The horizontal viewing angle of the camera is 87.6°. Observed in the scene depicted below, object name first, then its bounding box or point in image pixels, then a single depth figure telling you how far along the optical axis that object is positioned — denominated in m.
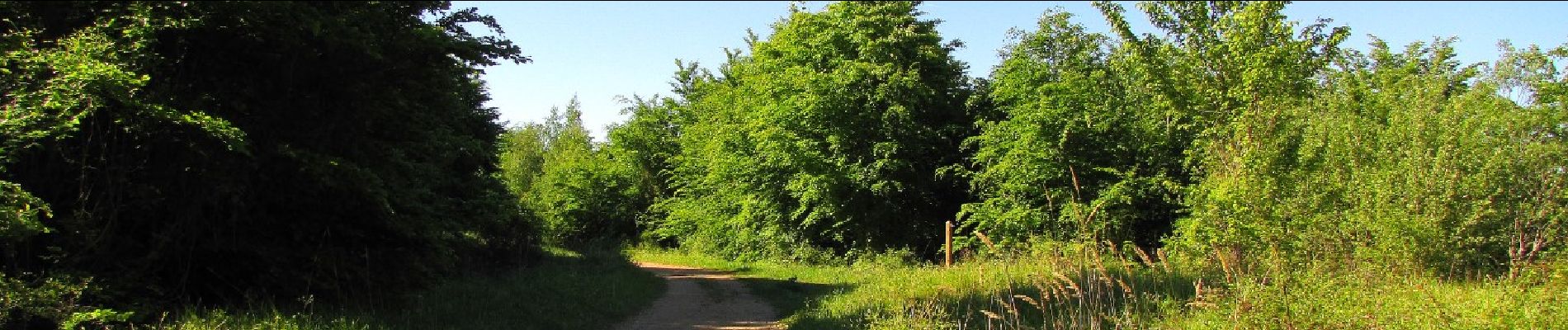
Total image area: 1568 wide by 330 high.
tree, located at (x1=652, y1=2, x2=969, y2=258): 25.19
